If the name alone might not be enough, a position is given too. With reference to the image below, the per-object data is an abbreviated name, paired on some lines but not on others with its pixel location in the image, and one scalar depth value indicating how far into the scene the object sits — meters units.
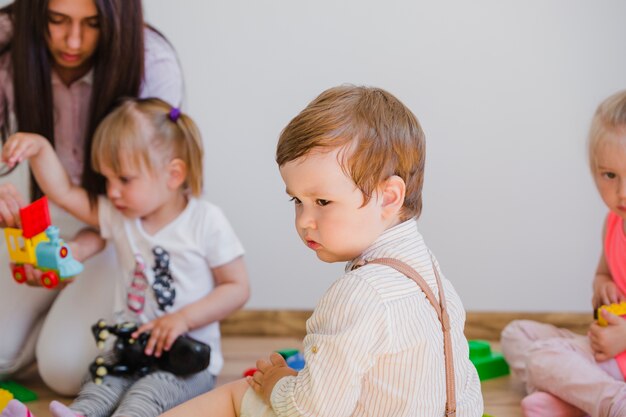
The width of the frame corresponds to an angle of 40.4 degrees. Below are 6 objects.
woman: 1.54
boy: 0.97
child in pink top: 1.38
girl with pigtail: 1.50
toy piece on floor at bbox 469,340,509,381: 1.68
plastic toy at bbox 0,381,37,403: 1.57
